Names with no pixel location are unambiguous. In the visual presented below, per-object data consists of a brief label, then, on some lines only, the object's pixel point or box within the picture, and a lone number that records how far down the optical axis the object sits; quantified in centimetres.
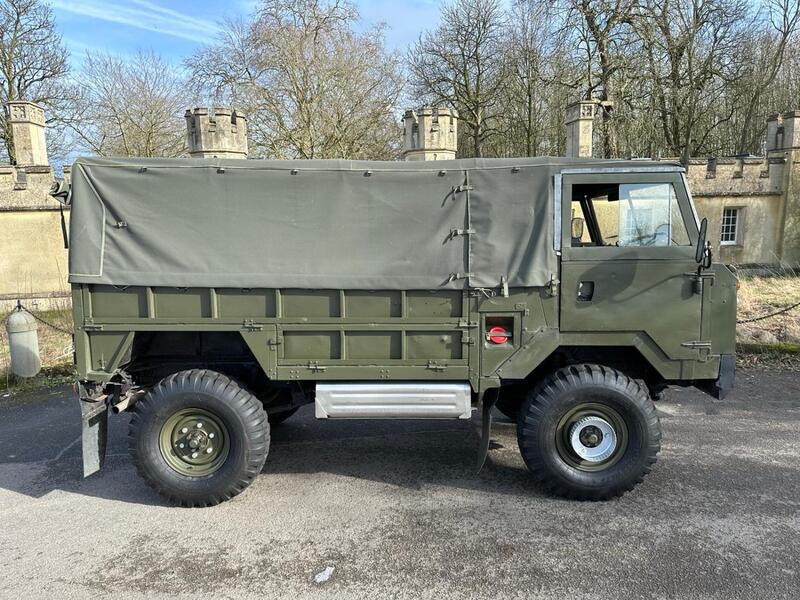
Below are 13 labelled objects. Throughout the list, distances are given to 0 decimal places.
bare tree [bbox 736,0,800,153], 2616
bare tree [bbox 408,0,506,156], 2864
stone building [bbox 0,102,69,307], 1988
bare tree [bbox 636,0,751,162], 2533
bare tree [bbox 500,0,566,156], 2719
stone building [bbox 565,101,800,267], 2225
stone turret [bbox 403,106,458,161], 1712
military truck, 438
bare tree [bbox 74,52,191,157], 2584
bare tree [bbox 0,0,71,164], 2741
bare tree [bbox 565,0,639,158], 2438
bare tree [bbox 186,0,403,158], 2120
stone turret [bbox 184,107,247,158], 1636
